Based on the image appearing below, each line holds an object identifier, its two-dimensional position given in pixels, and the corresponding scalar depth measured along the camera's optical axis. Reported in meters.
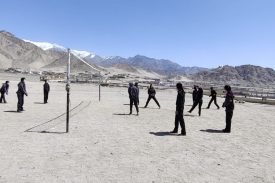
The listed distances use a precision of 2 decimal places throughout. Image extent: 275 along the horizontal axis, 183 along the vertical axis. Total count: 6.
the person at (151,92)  25.13
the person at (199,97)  21.88
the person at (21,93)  20.09
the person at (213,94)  27.72
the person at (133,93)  20.06
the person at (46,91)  26.23
